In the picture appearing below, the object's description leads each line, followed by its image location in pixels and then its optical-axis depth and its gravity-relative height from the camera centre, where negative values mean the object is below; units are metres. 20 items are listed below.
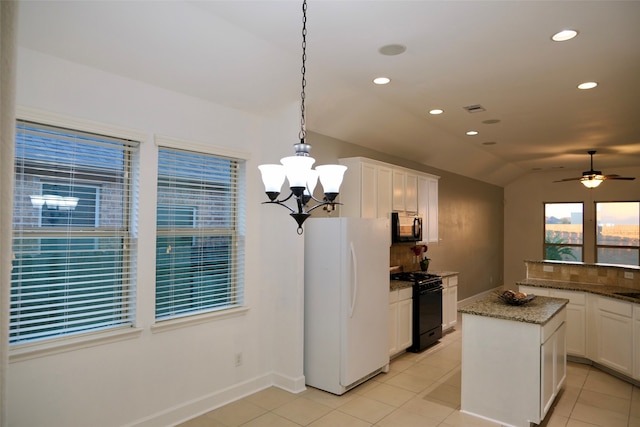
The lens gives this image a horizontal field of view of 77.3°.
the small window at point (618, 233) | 8.40 -0.24
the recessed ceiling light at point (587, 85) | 3.75 +1.30
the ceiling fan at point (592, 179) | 6.56 +0.70
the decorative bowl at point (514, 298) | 3.63 -0.71
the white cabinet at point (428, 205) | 6.06 +0.24
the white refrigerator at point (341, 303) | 3.83 -0.83
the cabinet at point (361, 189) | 4.77 +0.38
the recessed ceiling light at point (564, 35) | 2.76 +1.30
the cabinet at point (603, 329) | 4.08 -1.19
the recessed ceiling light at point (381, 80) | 3.73 +1.32
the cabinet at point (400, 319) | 4.71 -1.20
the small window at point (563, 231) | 9.03 -0.24
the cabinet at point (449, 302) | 5.90 -1.23
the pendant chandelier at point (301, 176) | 2.20 +0.25
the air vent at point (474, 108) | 4.56 +1.30
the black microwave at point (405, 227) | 5.36 -0.10
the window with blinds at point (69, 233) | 2.52 -0.10
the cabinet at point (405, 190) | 5.43 +0.42
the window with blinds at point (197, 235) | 3.30 -0.15
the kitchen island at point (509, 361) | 3.11 -1.14
